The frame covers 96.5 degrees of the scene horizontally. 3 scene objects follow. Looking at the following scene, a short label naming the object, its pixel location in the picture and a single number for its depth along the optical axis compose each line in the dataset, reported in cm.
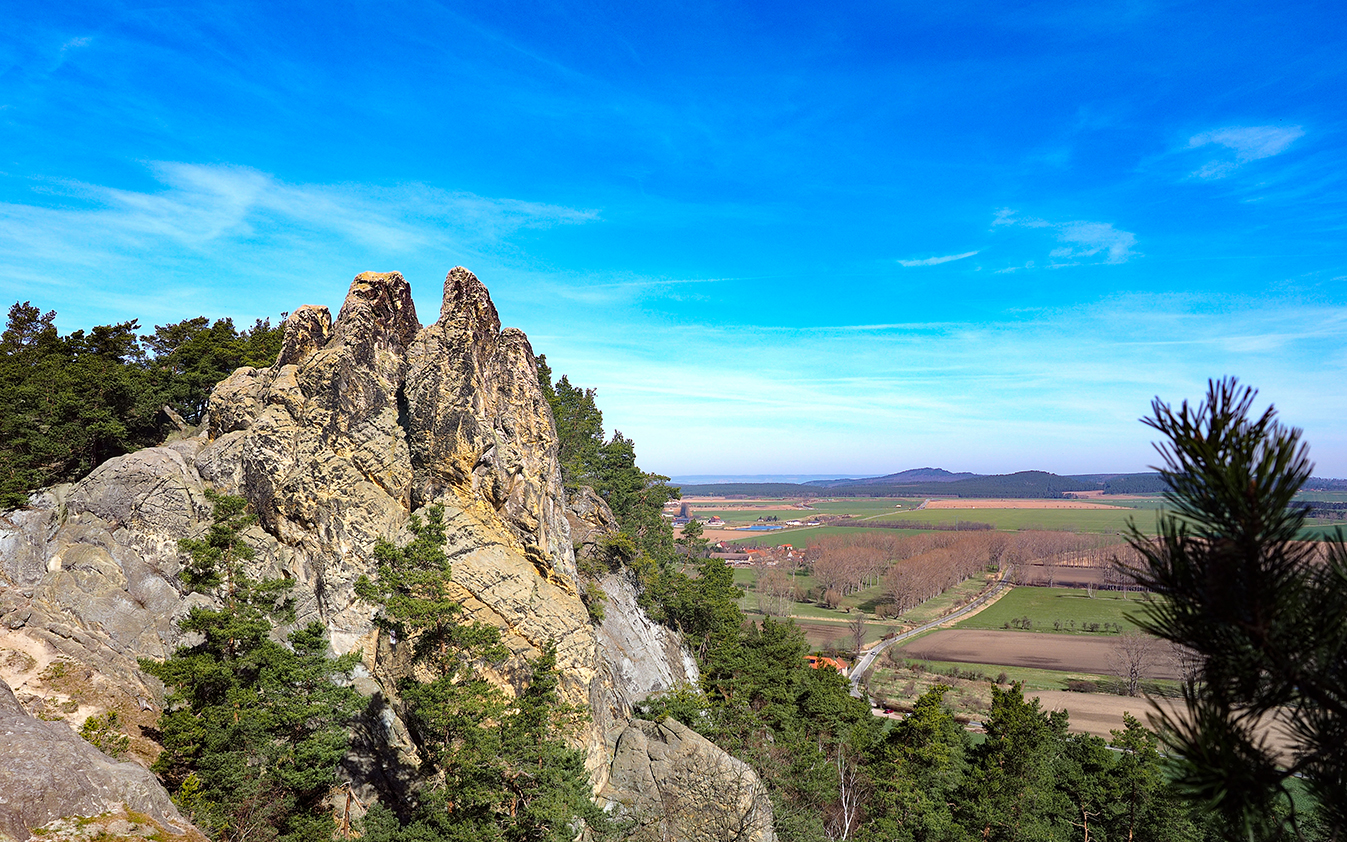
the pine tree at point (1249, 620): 445
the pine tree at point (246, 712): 1802
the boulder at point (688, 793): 2639
